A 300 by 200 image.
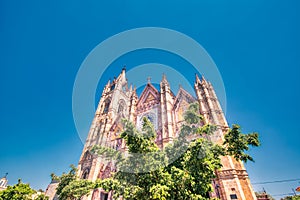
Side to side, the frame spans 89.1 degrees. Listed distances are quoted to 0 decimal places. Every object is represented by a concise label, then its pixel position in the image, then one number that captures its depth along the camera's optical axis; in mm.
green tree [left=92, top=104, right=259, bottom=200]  5957
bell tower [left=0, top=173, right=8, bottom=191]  42838
